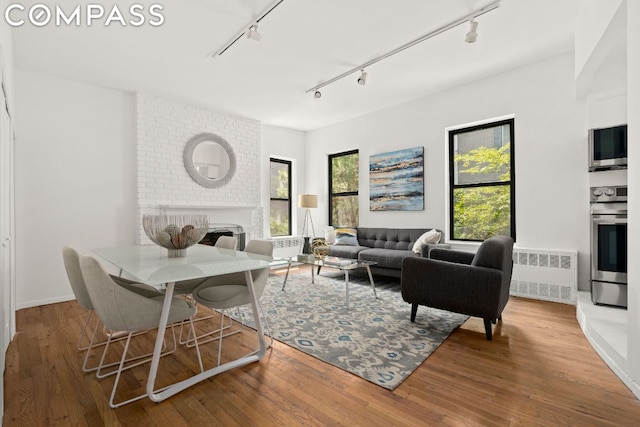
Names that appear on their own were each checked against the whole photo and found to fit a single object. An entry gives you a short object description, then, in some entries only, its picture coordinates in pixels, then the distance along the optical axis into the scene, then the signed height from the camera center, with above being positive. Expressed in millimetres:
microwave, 3043 +586
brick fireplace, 4574 +670
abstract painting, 5020 +490
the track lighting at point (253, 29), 2693 +1715
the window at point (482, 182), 4286 +388
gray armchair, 2537 -622
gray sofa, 4395 -599
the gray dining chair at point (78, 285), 2143 -493
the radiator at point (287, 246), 6176 -696
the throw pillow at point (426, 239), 4379 -423
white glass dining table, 1671 -322
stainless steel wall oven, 2963 -377
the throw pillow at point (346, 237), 5375 -457
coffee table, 3646 -628
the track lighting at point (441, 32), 2750 +1717
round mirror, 5047 +860
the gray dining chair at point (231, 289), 2246 -586
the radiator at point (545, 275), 3572 -778
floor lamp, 5781 +15
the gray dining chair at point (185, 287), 2627 -631
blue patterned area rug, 2209 -1050
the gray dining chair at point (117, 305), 1709 -520
